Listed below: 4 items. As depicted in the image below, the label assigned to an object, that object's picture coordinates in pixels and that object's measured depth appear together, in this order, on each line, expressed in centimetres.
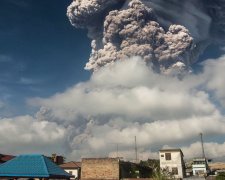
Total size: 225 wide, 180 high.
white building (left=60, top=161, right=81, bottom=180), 8906
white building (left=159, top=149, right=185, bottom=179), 9162
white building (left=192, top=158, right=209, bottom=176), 10994
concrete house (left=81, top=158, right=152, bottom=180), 7131
